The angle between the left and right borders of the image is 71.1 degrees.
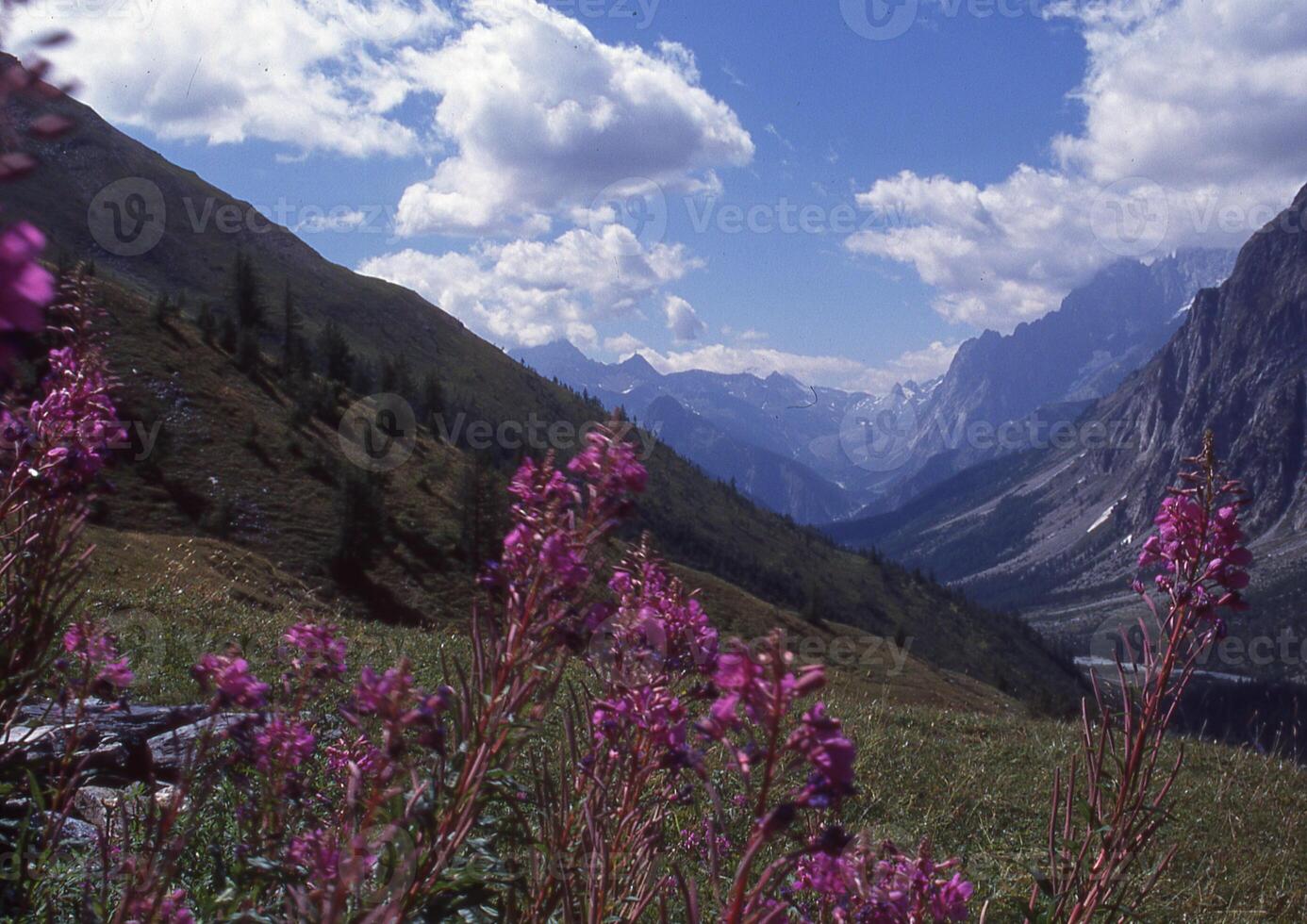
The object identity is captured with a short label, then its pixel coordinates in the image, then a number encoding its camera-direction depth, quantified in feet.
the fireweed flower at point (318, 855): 7.43
